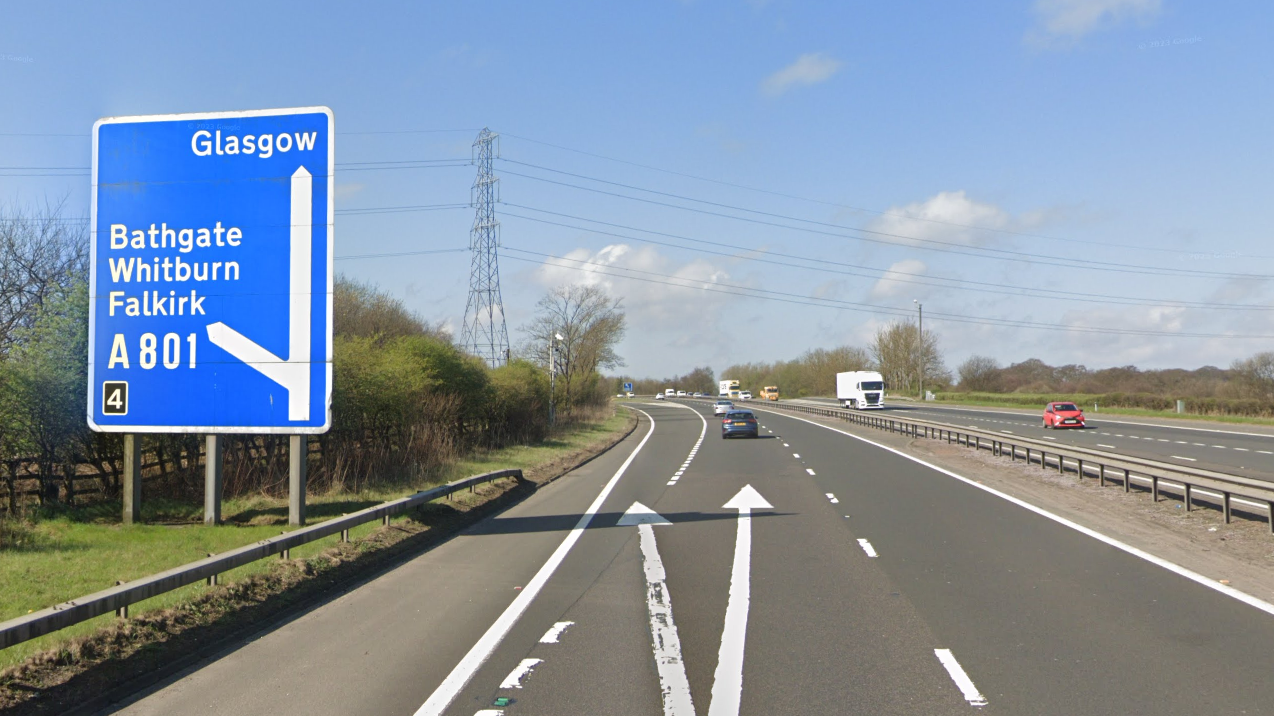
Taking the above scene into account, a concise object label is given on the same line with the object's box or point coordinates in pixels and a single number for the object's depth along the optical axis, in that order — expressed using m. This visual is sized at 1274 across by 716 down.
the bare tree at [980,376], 121.50
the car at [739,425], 46.41
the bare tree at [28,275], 26.54
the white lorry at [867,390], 83.69
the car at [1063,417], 50.44
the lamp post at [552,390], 51.27
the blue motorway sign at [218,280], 14.56
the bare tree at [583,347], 82.75
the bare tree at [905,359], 126.00
